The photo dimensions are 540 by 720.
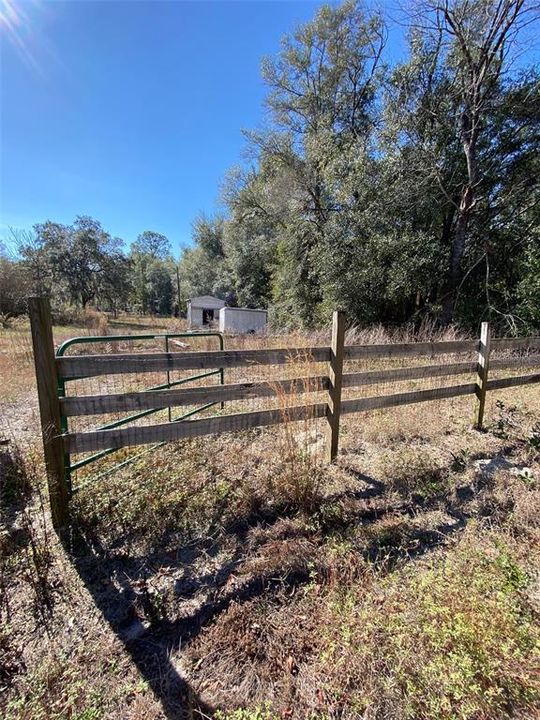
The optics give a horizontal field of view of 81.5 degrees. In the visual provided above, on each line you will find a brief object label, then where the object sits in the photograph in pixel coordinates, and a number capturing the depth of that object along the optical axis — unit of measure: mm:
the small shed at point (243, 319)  19875
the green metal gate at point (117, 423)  2236
